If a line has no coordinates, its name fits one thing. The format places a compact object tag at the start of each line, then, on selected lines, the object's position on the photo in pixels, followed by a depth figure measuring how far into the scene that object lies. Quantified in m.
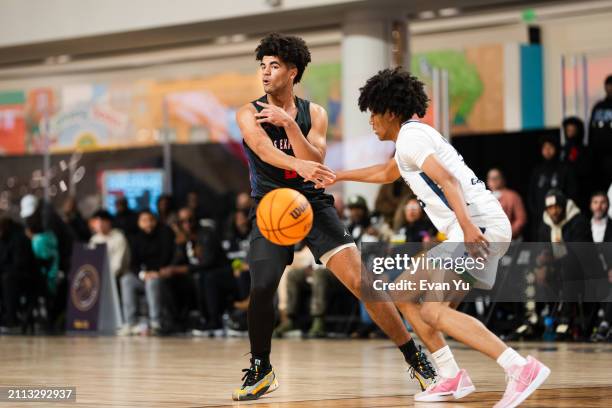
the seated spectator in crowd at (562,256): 12.21
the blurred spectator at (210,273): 15.02
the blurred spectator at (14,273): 16.45
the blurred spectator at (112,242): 15.94
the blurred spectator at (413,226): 13.30
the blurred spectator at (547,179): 13.55
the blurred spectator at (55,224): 16.98
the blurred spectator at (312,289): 14.17
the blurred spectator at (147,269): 15.51
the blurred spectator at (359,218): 14.14
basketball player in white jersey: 5.79
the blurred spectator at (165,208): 16.64
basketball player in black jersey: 6.66
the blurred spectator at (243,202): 15.58
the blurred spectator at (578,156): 13.66
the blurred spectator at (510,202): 13.73
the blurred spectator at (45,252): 16.75
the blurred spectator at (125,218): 16.88
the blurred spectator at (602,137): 13.57
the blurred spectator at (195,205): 16.12
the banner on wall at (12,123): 20.80
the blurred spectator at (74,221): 17.25
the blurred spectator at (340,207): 14.79
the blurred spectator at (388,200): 14.36
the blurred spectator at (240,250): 14.74
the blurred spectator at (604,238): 12.08
